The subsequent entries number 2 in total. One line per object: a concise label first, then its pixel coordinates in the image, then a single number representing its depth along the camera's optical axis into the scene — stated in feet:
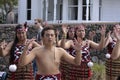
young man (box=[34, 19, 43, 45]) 37.54
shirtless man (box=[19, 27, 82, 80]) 20.30
